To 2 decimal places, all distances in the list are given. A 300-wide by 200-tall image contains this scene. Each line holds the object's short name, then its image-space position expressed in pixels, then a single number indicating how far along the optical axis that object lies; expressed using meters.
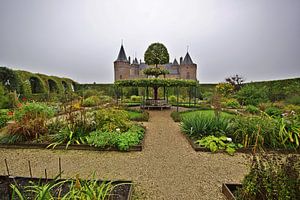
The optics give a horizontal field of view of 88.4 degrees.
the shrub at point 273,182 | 1.67
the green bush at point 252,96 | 12.59
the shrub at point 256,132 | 4.26
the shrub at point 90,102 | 13.33
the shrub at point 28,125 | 4.69
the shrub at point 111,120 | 5.21
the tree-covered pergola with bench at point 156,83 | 10.35
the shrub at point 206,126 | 4.95
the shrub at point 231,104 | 13.31
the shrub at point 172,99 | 18.23
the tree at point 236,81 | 20.83
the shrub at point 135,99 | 18.21
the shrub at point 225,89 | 17.66
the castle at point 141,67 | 34.28
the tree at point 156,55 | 12.67
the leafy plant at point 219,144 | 4.12
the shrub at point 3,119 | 6.30
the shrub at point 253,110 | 9.67
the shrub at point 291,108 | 8.59
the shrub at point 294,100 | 10.69
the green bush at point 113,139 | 4.18
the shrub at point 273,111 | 8.11
